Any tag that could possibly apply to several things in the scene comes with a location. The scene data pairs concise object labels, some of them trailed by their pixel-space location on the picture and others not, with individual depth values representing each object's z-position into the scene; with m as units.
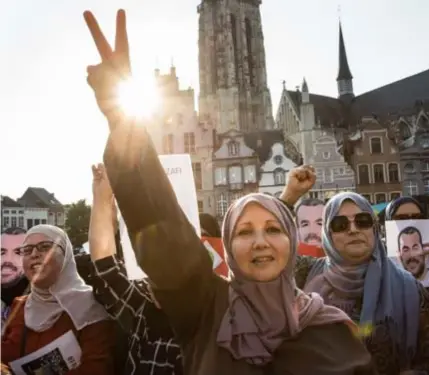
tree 32.22
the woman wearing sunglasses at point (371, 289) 2.44
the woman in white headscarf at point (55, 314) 2.47
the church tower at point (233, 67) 47.75
